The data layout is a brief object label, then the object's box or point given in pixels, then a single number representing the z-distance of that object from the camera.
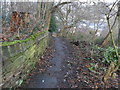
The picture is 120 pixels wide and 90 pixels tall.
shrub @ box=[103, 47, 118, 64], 5.75
